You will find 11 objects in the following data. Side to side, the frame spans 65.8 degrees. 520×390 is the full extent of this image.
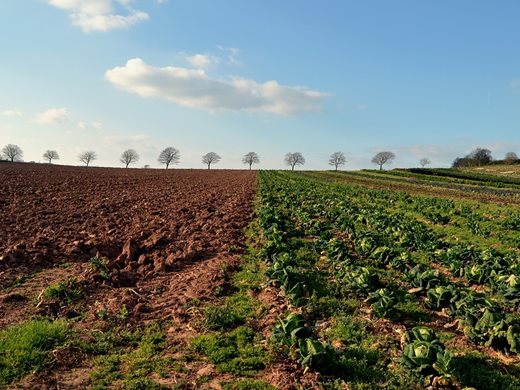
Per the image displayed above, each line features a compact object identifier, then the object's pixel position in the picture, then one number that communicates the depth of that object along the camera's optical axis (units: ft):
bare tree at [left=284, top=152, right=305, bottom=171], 595.88
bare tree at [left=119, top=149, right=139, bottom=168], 551.18
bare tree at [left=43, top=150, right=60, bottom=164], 555.28
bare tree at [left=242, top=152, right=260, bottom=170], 591.37
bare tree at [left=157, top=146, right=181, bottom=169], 531.91
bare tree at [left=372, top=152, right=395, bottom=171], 561.84
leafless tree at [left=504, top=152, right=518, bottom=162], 404.24
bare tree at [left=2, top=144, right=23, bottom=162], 520.01
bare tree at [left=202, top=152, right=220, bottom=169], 582.35
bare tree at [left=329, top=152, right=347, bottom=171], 603.26
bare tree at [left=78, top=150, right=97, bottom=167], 570.87
